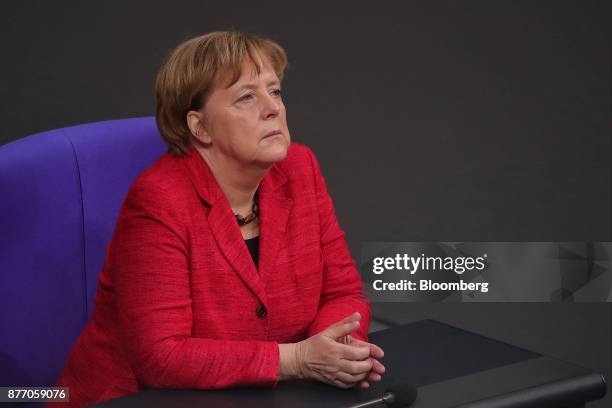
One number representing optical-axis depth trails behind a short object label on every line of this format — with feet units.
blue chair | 24.04
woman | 23.13
